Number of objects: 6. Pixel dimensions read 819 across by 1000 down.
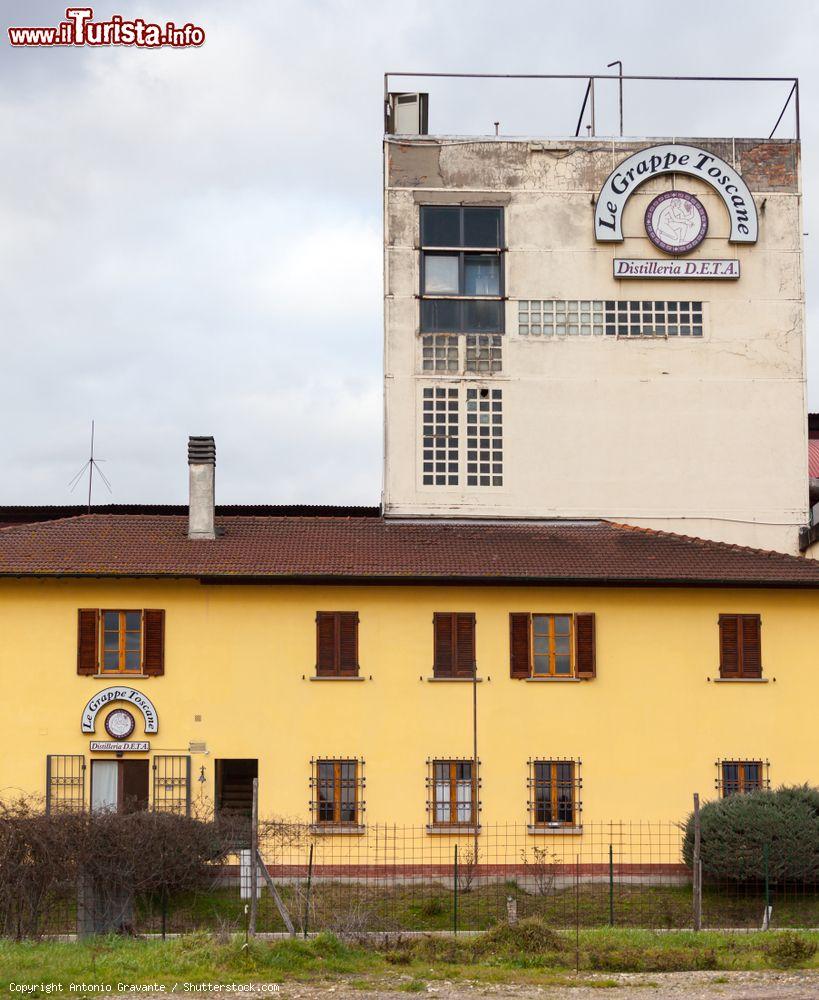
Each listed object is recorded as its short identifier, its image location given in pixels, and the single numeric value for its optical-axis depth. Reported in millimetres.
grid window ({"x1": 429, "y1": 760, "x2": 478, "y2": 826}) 31016
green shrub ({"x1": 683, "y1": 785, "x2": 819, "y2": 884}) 27094
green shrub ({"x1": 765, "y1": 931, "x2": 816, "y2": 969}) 20703
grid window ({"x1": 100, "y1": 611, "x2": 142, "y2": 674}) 31281
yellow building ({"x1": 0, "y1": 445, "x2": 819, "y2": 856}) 30984
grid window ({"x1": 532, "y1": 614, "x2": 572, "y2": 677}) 31688
